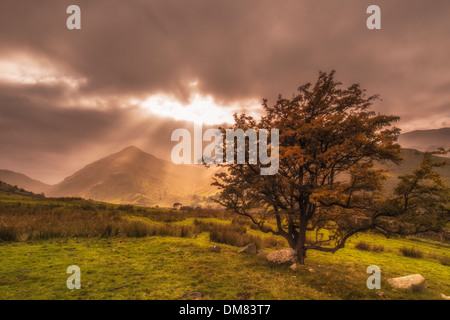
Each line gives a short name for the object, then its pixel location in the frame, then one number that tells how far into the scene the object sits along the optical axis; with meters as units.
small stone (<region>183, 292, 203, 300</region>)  5.26
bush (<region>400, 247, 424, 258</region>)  13.99
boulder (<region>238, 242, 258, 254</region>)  10.67
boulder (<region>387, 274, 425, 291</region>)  6.58
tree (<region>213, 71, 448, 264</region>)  7.90
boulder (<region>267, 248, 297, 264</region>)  8.67
